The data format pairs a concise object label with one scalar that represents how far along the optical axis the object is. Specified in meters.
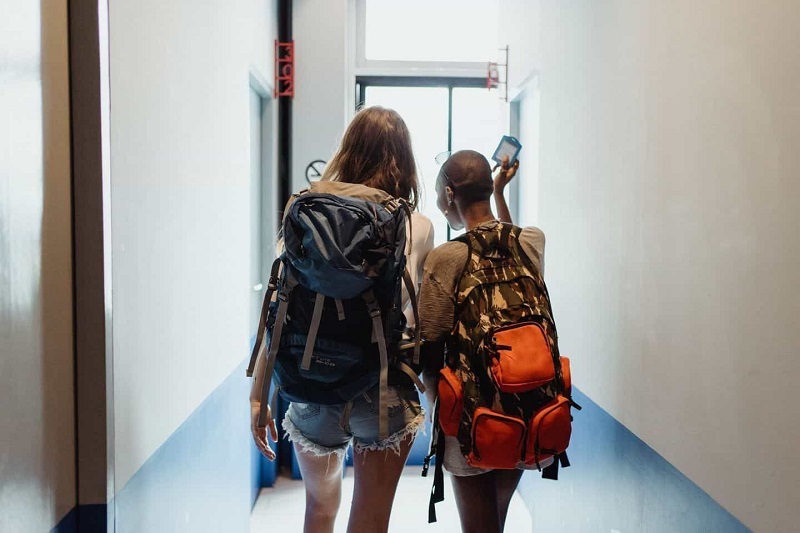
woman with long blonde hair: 1.53
